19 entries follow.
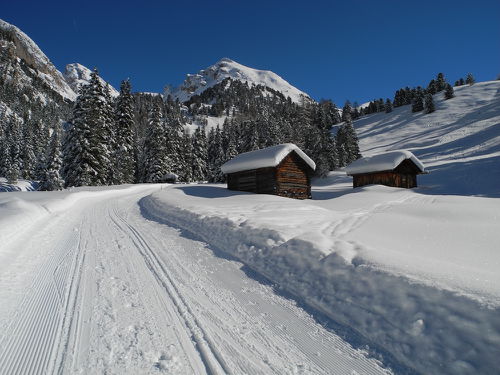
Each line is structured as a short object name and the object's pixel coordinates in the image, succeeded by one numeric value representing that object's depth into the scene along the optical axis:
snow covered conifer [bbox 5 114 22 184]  61.99
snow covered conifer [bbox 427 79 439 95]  92.38
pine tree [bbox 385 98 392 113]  97.44
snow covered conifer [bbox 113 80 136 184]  42.97
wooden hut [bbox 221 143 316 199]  21.66
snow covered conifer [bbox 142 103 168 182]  42.69
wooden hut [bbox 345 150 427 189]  26.69
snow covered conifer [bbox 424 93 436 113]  76.44
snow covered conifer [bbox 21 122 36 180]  64.62
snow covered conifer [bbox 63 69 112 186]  28.30
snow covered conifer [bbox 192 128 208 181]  61.02
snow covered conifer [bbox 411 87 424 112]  82.22
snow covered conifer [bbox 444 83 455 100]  81.62
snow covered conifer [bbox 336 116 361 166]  53.22
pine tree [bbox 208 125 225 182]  52.80
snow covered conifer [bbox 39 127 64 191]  34.38
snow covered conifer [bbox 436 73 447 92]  94.12
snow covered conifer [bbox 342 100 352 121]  87.19
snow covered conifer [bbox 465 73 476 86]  95.46
